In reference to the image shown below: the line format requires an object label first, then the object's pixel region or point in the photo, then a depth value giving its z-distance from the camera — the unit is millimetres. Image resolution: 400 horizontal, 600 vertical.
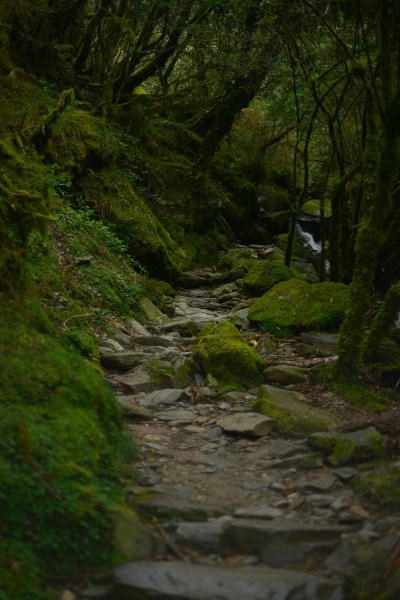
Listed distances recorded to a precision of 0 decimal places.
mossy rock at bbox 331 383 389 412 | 5645
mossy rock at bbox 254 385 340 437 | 4926
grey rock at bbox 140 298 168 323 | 8812
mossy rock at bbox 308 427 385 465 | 4316
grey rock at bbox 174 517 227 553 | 3326
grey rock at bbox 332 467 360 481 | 4121
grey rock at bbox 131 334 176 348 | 7406
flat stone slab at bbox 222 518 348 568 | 3248
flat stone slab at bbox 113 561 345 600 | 2855
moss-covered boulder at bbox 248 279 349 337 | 8109
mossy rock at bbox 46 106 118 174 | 9953
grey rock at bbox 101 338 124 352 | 6789
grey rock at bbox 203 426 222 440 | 5028
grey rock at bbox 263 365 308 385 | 6324
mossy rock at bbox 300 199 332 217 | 18844
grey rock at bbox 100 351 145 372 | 6285
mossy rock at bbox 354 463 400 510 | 3713
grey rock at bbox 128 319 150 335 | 7904
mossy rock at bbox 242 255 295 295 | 11117
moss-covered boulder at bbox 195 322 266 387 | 6301
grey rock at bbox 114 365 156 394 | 5848
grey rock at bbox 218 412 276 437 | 4973
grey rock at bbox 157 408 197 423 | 5359
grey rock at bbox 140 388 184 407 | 5656
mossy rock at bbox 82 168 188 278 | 10523
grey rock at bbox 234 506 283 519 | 3627
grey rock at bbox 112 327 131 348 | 7190
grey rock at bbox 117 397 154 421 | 5182
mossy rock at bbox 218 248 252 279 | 13084
